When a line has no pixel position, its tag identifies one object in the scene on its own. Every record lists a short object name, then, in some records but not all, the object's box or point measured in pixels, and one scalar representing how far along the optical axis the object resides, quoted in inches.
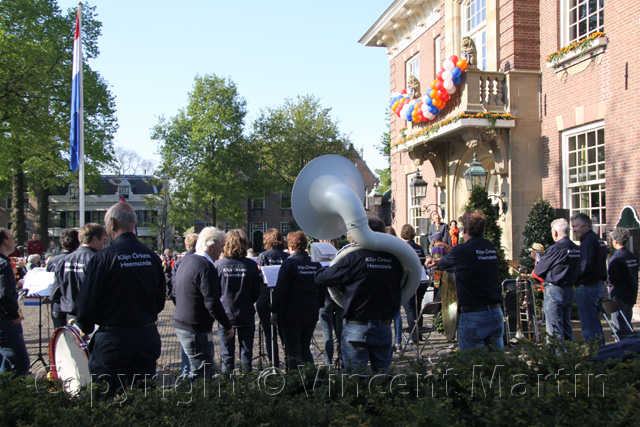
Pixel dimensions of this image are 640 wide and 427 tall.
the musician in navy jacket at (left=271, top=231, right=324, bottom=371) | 218.4
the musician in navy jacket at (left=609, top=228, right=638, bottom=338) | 277.1
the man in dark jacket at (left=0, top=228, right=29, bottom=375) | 193.6
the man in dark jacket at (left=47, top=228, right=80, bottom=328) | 231.1
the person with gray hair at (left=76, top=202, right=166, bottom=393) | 138.1
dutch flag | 462.9
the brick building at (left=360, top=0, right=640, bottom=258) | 393.1
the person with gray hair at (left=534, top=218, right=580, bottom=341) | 248.7
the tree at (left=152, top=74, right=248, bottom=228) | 1494.8
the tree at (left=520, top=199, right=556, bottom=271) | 421.7
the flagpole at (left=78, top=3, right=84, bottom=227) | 446.0
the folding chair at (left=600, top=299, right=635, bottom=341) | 251.9
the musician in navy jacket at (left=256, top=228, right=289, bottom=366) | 254.2
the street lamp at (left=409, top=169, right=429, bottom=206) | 564.7
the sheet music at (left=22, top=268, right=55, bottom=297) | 244.6
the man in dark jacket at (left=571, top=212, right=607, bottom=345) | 254.1
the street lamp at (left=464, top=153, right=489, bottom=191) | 468.1
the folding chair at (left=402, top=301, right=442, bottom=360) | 262.7
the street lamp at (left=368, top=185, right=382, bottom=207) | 669.9
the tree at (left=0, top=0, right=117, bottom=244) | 810.2
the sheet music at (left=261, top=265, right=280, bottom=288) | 241.4
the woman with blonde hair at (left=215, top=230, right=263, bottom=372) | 217.9
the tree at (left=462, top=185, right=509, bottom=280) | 397.2
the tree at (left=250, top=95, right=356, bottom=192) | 1563.7
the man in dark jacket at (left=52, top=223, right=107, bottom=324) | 197.6
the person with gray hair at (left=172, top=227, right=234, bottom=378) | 178.4
